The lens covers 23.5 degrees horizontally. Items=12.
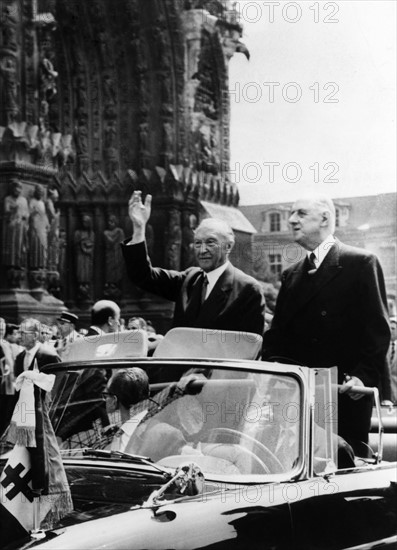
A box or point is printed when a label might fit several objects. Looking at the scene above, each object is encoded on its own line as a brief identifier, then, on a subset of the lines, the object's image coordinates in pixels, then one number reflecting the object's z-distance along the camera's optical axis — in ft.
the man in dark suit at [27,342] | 27.27
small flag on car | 10.19
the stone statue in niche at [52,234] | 45.60
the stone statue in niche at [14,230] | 43.01
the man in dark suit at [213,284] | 16.72
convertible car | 10.35
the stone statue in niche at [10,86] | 42.96
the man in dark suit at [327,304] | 15.21
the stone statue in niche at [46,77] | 44.37
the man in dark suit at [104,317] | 24.41
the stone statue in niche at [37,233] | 43.75
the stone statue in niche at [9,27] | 43.14
